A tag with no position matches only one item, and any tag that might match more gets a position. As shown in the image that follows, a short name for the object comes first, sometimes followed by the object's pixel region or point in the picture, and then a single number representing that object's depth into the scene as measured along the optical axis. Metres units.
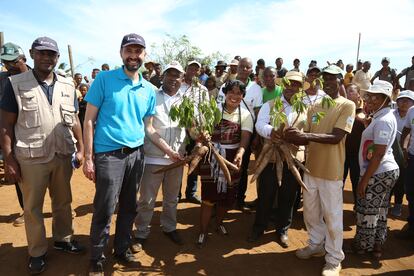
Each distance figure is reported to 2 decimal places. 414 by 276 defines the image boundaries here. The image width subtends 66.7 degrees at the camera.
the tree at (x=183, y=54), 17.41
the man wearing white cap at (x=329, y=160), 3.18
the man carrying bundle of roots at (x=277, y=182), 3.72
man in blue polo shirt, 3.04
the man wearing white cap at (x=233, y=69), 7.61
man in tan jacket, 3.07
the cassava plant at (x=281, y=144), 3.14
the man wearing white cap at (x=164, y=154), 3.70
